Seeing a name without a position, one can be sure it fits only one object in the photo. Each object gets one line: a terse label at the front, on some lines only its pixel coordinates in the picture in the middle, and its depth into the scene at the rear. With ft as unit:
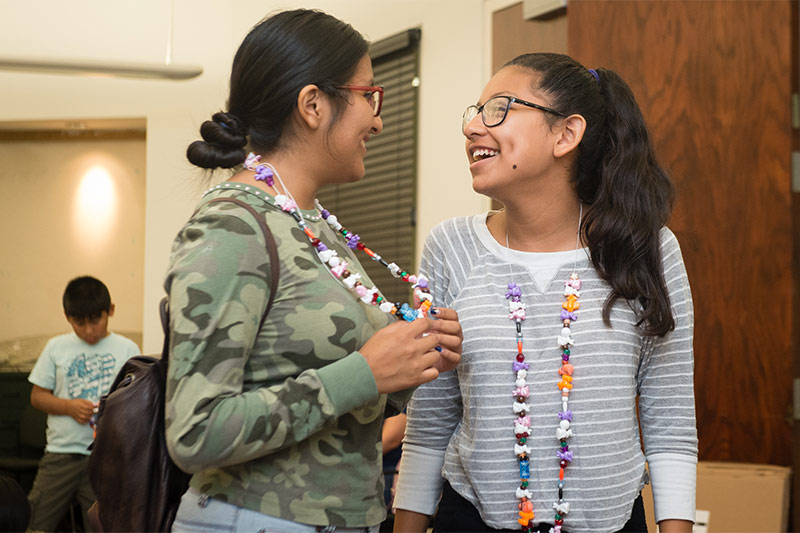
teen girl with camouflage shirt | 3.74
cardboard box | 8.62
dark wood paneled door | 8.85
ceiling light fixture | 14.02
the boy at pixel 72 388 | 14.35
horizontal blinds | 15.11
